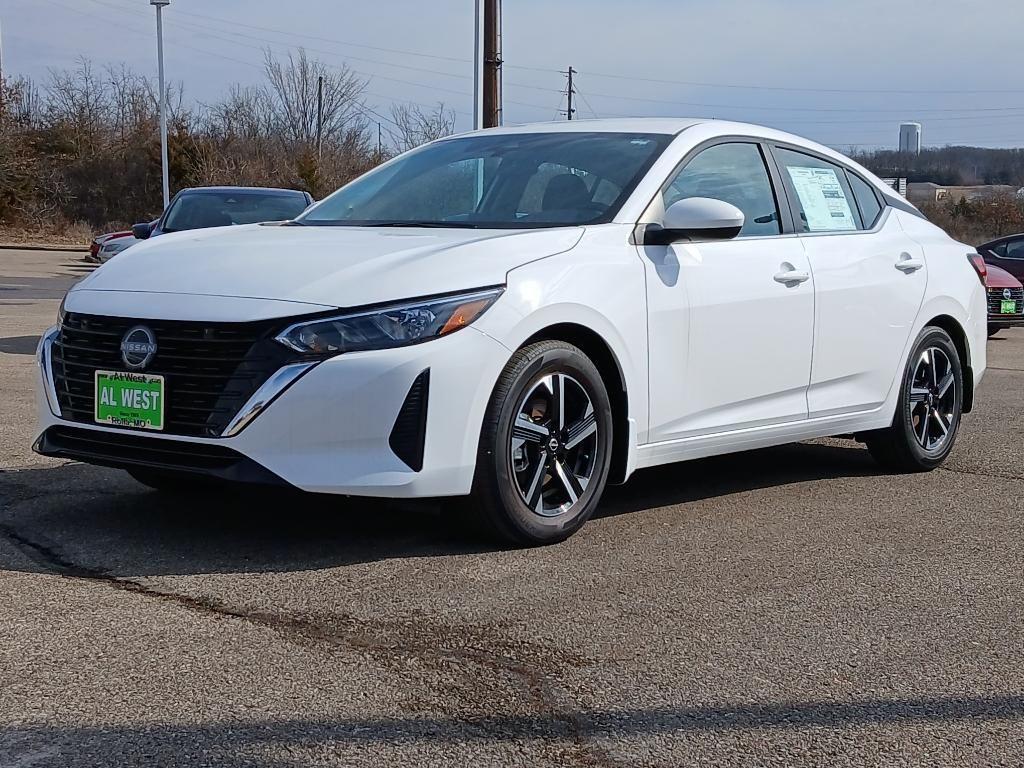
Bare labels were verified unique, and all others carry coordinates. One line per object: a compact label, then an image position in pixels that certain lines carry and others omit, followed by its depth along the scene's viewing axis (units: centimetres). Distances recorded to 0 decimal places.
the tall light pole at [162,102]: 3778
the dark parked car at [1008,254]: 1959
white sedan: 420
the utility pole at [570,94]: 6829
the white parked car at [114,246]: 1548
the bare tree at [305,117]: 5094
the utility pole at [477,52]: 2161
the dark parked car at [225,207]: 1148
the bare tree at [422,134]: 4658
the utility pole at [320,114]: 5053
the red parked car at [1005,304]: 1664
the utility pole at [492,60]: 2136
